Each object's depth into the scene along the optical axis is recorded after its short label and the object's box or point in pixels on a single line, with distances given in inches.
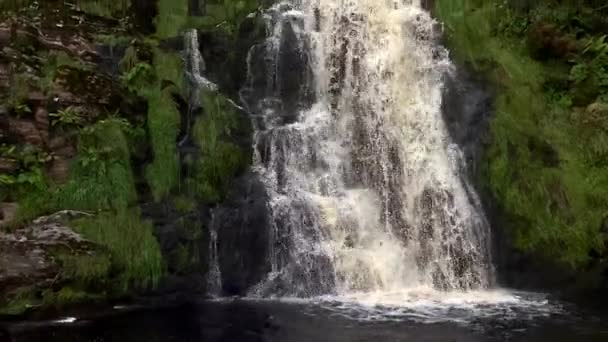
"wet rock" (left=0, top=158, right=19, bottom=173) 467.2
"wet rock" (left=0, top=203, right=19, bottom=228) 455.7
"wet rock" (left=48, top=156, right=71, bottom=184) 481.7
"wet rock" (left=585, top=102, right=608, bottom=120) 518.9
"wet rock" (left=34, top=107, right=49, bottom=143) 486.0
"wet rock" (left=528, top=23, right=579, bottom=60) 566.3
